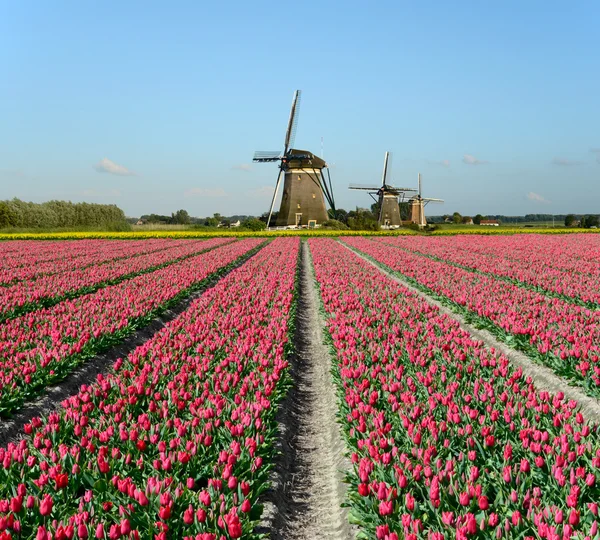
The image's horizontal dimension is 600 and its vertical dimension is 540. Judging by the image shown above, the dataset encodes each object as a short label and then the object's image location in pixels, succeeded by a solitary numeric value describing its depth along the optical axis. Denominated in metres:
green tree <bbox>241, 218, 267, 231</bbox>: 64.81
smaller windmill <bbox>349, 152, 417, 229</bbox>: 86.62
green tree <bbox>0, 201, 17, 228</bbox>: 94.62
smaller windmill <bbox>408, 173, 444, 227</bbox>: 103.12
